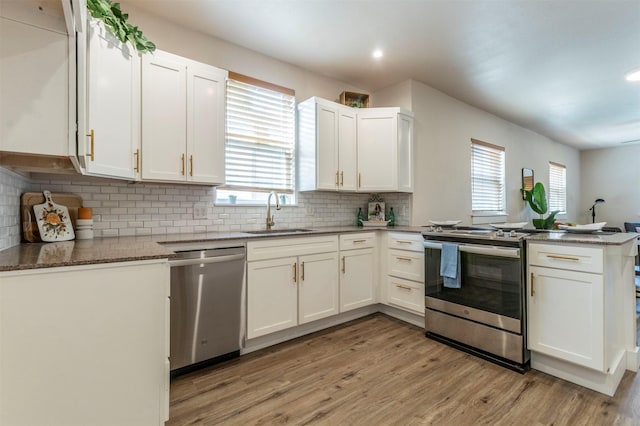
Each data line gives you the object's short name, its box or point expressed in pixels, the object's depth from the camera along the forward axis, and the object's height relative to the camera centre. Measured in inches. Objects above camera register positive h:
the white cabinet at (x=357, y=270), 117.3 -21.8
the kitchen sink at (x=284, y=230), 117.5 -5.8
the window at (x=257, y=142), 115.0 +29.7
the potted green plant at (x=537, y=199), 213.0 +12.4
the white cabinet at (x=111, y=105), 70.7 +28.0
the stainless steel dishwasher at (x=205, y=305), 79.5 -24.8
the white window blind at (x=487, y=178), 183.6 +24.3
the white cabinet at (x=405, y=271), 115.3 -21.9
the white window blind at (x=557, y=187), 262.8 +26.5
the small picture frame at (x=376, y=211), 150.4 +2.6
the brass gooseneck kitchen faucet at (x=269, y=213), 119.9 +1.2
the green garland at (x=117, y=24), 69.1 +47.3
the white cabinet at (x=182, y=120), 86.9 +29.4
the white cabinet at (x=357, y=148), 127.4 +30.1
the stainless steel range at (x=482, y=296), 85.7 -25.1
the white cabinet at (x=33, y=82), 49.9 +23.0
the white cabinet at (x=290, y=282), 94.3 -22.5
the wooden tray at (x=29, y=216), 73.4 -0.1
